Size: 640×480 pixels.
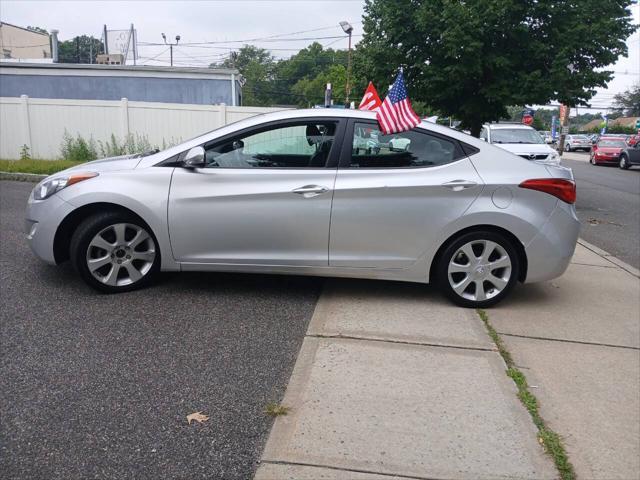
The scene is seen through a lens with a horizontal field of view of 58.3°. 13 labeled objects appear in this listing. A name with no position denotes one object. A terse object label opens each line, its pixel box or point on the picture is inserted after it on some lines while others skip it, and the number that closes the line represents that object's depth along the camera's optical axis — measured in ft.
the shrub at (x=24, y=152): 51.99
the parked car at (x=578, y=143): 167.12
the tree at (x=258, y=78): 294.37
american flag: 15.80
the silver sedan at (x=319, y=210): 15.60
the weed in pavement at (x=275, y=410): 10.16
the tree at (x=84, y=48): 242.91
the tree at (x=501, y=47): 40.81
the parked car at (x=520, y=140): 44.21
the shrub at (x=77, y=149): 51.75
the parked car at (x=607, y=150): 100.37
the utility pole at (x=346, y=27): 92.97
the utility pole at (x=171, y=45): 198.69
